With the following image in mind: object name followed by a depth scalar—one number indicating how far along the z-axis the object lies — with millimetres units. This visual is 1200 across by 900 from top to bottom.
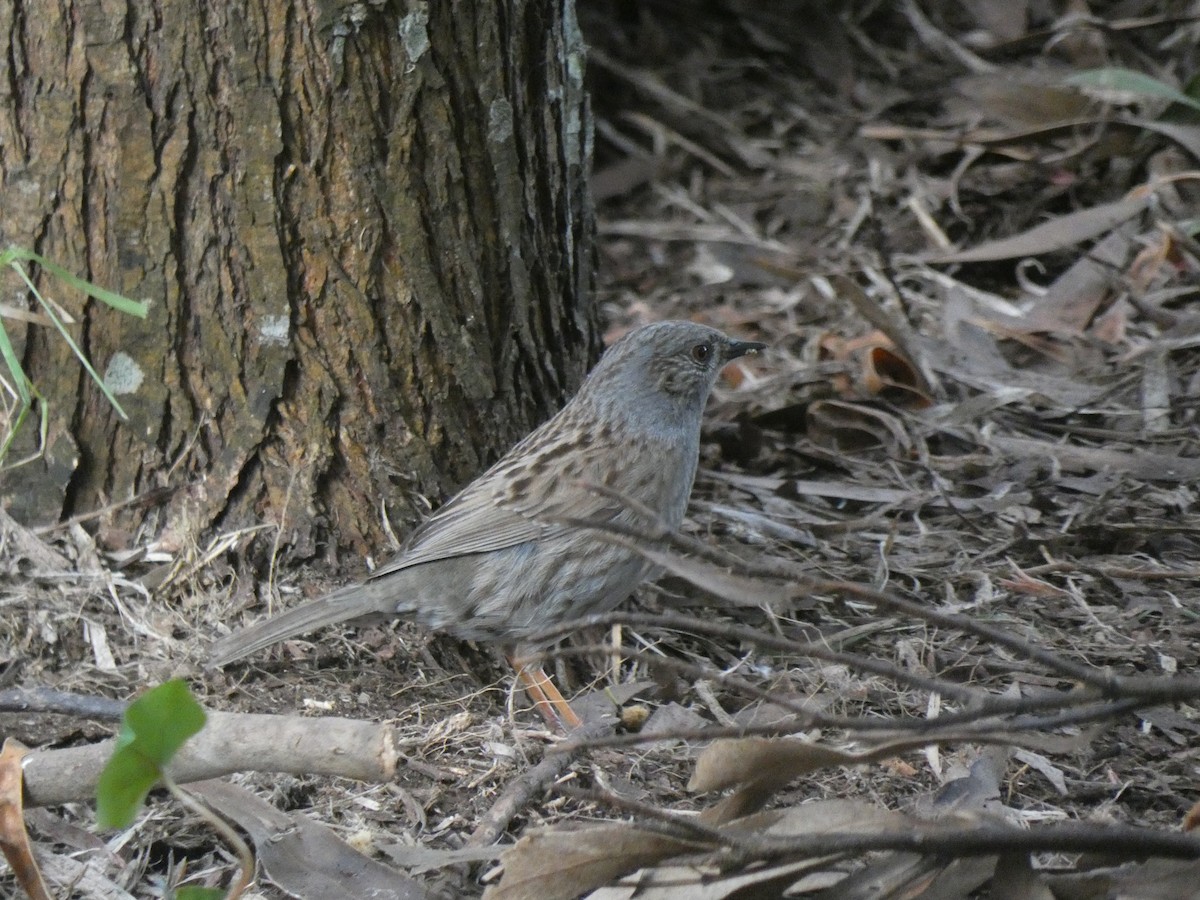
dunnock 8867
